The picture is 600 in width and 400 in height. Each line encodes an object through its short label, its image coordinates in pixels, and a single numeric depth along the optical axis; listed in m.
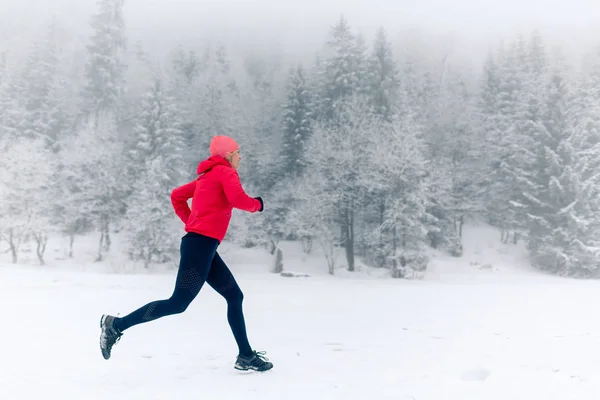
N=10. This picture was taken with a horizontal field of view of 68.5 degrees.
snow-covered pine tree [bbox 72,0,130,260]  34.84
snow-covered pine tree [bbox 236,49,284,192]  38.95
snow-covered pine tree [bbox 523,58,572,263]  31.88
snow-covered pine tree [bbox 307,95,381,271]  31.55
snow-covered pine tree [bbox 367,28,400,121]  36.97
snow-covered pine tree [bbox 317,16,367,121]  37.59
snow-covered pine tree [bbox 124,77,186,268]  31.12
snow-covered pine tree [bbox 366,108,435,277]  28.70
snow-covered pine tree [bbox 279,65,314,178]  36.78
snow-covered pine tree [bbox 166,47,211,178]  42.97
